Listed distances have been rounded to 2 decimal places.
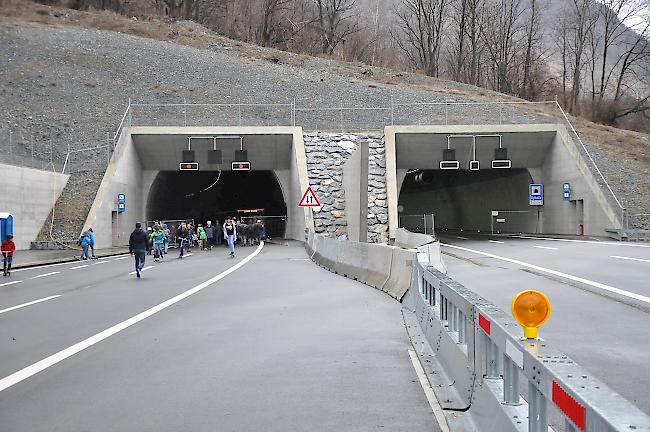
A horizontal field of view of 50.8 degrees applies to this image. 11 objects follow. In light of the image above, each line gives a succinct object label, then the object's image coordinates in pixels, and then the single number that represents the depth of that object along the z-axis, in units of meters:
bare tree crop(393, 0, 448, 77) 86.56
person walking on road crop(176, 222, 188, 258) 32.07
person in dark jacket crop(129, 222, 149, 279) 19.94
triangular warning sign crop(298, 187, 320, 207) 28.86
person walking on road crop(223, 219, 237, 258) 30.75
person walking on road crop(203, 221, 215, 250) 42.19
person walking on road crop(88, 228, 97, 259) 31.18
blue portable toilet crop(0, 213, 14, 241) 32.16
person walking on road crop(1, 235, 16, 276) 22.67
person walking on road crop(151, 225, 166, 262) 29.00
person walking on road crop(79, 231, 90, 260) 30.53
